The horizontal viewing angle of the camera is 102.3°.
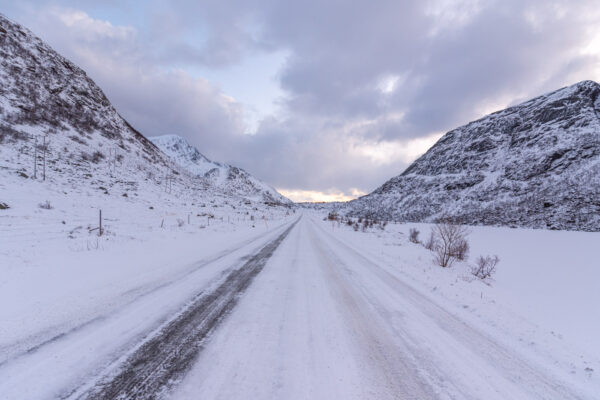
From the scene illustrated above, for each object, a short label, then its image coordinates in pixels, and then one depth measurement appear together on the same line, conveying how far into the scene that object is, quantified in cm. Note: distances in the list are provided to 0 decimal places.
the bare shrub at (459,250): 1118
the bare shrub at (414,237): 1919
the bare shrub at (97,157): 2922
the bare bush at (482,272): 879
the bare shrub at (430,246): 1495
